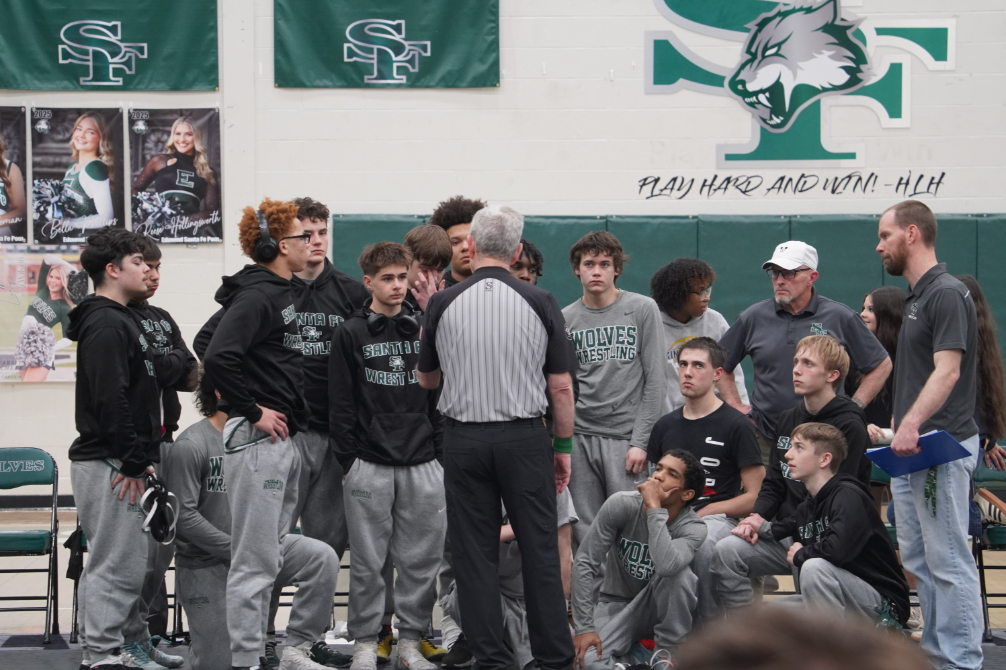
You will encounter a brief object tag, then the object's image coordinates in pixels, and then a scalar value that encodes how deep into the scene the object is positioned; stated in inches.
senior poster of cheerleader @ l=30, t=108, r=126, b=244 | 618.8
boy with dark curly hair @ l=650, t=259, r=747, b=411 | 388.5
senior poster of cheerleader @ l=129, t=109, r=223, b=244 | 620.4
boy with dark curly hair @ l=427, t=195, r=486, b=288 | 367.9
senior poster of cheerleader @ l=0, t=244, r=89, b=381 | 618.8
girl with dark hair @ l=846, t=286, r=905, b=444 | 419.8
